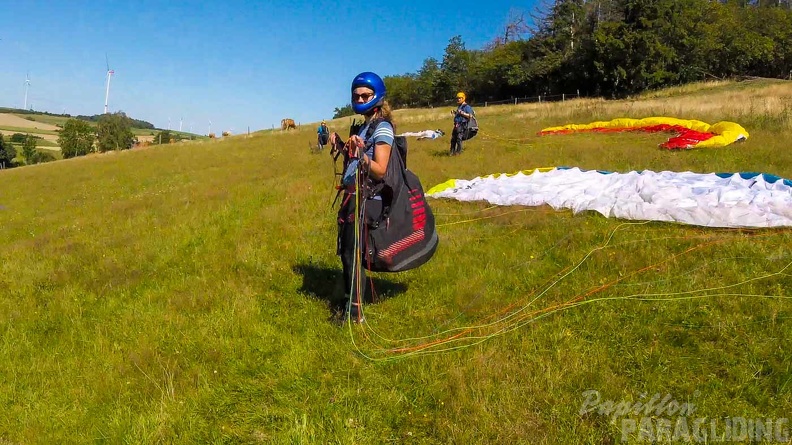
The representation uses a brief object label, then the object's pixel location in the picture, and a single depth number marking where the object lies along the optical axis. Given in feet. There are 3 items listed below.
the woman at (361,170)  12.89
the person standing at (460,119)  49.78
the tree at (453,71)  262.06
